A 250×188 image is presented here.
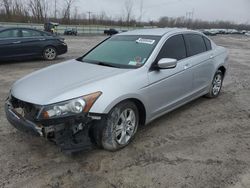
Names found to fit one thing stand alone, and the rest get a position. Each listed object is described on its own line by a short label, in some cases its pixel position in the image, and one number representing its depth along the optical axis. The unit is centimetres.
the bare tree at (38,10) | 3697
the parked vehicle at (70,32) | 2888
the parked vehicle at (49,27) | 2291
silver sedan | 213
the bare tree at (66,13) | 4151
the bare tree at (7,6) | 3447
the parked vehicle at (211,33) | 4603
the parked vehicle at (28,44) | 684
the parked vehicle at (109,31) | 3253
